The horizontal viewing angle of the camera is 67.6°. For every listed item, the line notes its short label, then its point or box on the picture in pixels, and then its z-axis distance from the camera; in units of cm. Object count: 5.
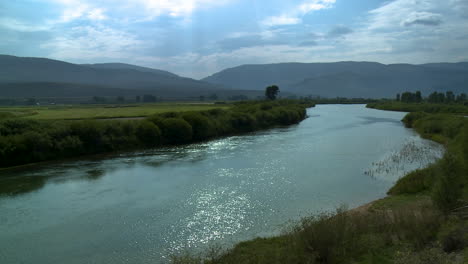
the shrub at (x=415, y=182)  1750
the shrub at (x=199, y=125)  4528
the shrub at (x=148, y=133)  3975
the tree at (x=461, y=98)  10142
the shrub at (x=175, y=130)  4188
